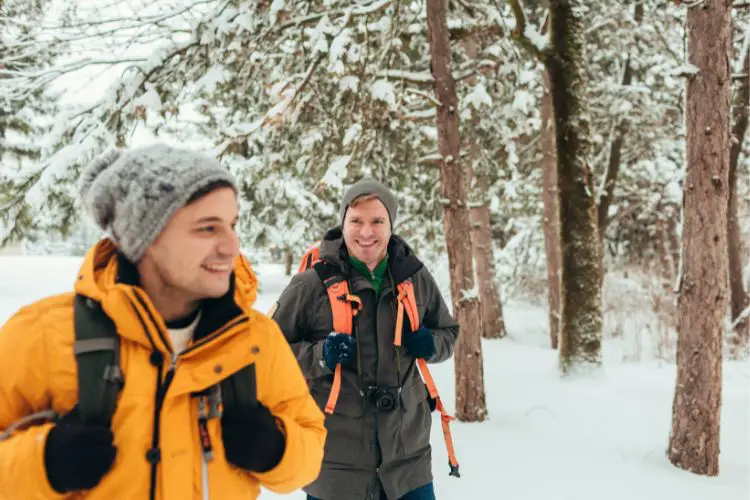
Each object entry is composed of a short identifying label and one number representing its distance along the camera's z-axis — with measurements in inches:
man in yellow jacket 49.0
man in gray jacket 99.7
